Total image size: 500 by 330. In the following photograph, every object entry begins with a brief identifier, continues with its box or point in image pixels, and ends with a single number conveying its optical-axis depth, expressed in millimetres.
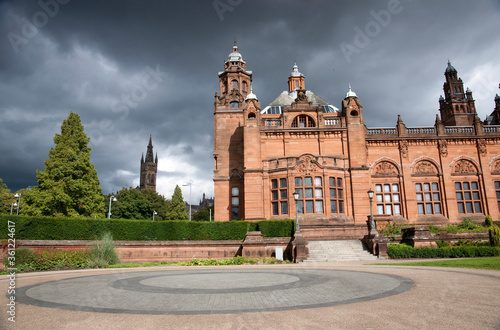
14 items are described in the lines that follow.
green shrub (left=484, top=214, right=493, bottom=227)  31191
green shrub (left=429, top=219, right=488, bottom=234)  30900
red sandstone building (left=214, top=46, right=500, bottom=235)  35125
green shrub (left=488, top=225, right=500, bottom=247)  23841
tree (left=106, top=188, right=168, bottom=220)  70469
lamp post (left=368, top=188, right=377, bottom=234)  25250
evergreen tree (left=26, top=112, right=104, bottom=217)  32969
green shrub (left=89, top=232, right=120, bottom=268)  20844
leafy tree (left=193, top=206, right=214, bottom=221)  106512
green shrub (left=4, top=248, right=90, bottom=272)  19375
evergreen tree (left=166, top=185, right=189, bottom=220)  75781
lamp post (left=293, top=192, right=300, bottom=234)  24269
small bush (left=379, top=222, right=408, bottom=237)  29591
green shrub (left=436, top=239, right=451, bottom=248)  24733
